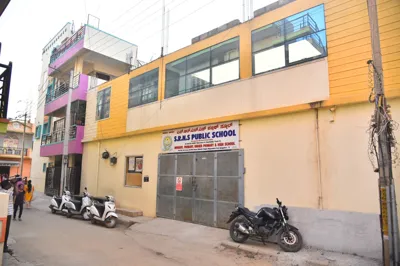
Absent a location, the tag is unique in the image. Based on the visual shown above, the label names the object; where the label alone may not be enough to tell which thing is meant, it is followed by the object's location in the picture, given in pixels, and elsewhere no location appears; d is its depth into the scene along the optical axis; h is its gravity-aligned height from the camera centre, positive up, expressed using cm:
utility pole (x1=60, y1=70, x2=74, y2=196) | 1497 +128
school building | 638 +145
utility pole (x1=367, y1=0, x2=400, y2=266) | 460 +17
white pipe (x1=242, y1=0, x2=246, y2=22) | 941 +549
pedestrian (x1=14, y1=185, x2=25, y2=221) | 1084 -117
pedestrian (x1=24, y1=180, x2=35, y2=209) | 1438 -134
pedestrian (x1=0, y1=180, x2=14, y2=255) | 606 -74
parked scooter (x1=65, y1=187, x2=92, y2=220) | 1145 -159
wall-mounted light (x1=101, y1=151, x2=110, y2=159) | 1390 +73
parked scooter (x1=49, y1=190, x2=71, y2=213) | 1241 -156
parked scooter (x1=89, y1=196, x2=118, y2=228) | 990 -161
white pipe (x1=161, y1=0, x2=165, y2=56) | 1230 +675
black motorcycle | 649 -142
